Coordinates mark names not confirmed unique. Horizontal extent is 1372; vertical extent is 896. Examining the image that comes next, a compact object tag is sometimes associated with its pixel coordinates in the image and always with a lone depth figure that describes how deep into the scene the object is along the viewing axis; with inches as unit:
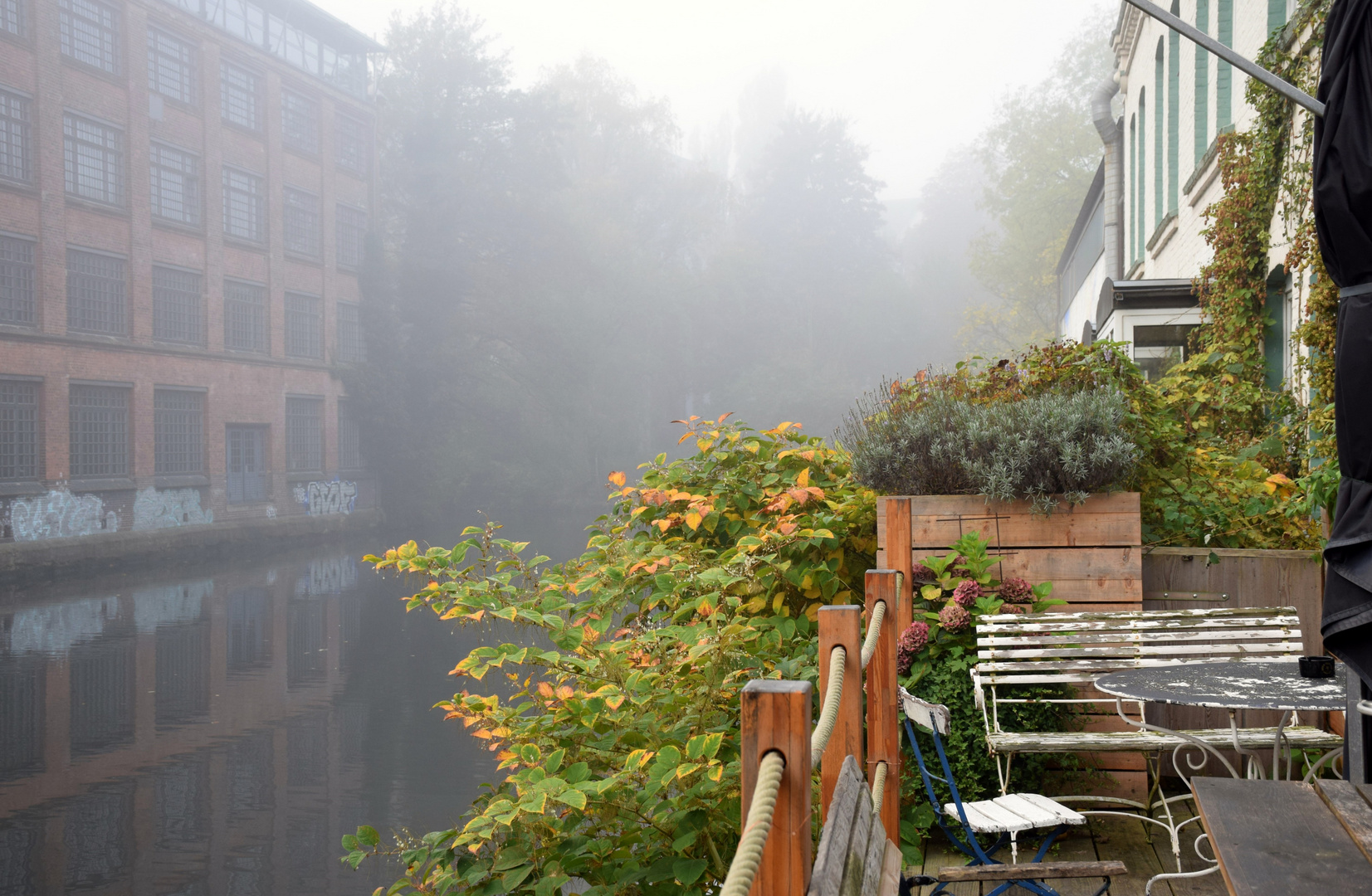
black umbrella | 103.9
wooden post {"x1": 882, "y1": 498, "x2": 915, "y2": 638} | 185.5
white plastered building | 388.2
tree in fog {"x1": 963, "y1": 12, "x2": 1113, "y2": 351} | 1716.3
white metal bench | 183.5
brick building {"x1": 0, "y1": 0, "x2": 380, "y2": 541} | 1166.3
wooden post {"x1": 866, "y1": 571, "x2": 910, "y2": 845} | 128.4
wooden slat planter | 198.8
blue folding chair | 137.9
